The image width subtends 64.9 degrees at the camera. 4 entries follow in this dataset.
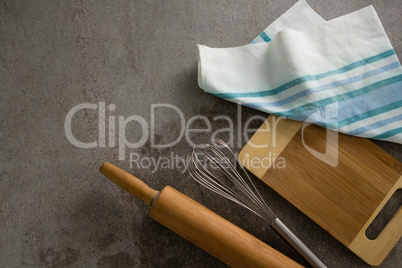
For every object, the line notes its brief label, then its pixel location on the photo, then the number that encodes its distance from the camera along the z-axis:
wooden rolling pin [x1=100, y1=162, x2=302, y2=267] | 0.53
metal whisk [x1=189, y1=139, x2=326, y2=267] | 0.61
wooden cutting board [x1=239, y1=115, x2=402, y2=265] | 0.59
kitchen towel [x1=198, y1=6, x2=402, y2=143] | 0.59
